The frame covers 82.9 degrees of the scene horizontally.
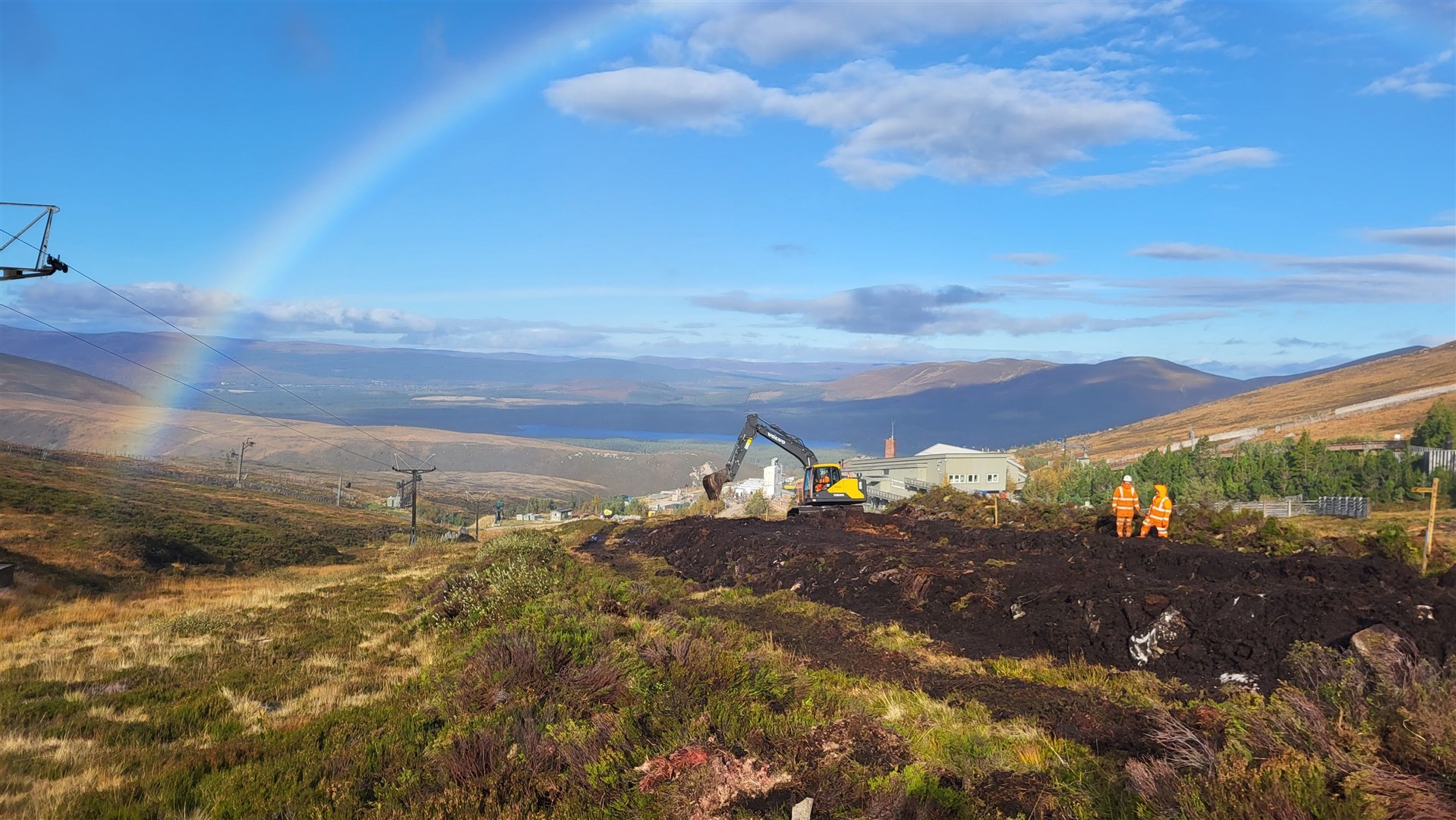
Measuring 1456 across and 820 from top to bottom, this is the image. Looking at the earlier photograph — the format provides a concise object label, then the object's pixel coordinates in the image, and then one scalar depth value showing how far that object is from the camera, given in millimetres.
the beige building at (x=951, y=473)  79125
